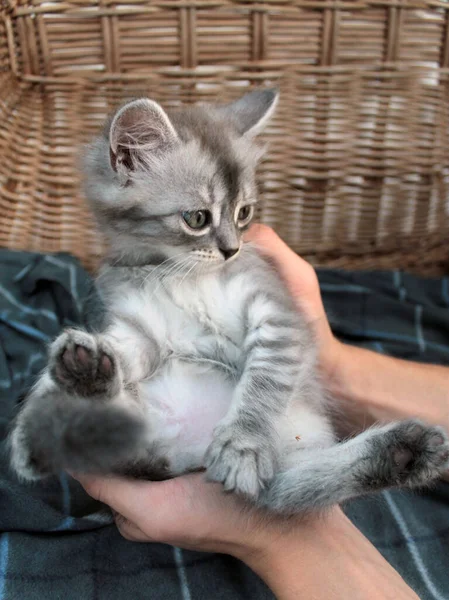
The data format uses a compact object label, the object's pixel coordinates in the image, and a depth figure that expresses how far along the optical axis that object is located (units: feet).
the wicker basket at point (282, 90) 1.16
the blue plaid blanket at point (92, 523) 0.74
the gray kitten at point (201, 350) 0.63
